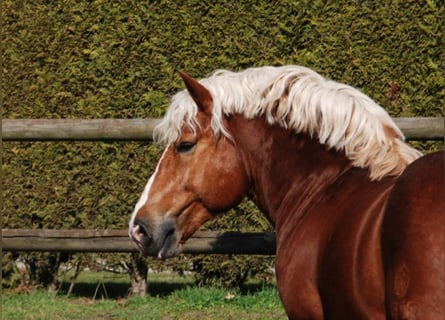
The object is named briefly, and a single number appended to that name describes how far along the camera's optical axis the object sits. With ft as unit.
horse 19.42
